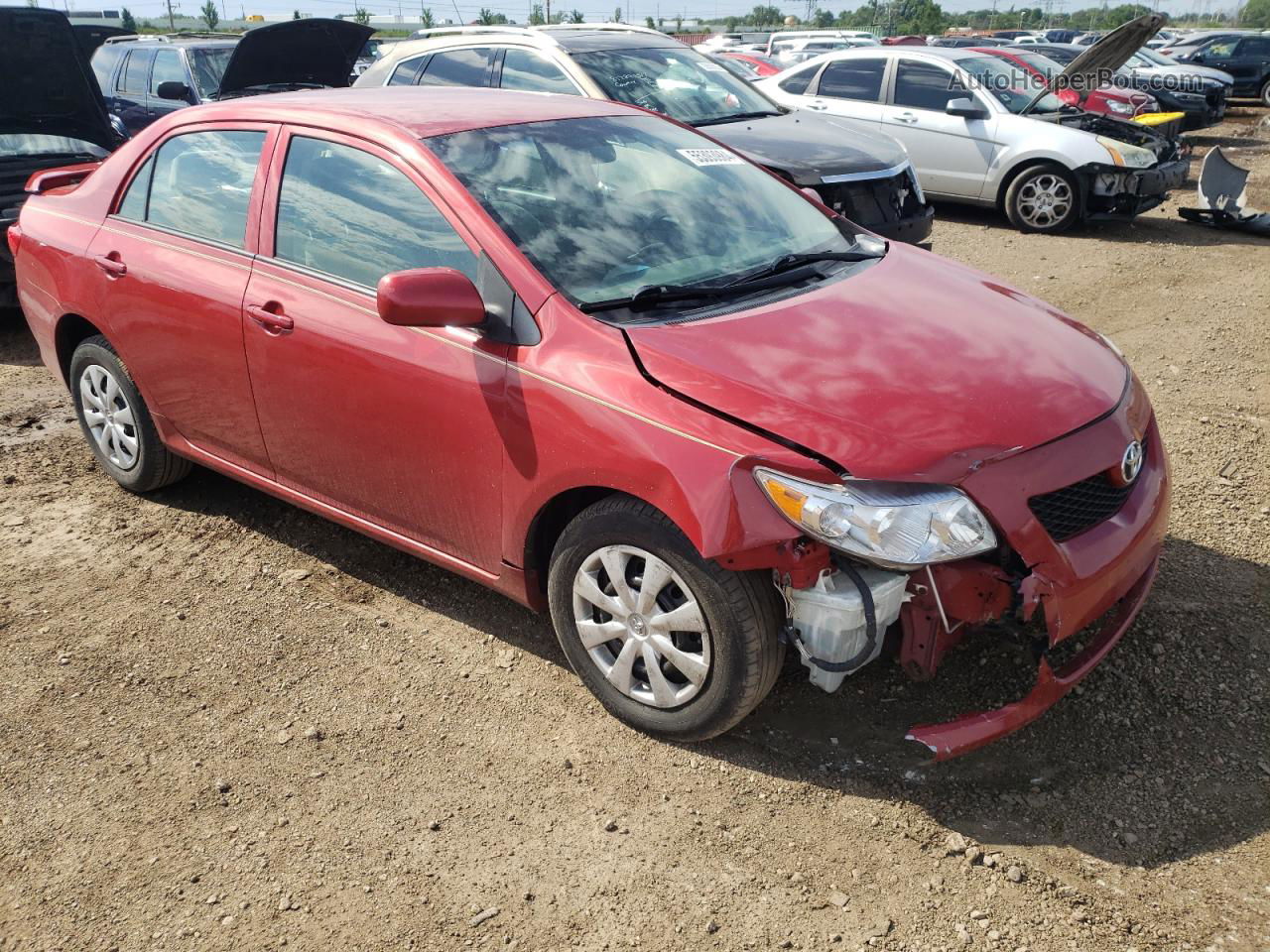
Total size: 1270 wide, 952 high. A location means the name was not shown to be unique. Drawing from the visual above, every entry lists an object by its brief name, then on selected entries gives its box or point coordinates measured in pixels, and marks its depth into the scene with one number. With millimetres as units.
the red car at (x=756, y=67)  13273
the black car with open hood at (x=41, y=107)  6684
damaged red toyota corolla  2689
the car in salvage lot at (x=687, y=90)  7379
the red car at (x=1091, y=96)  11359
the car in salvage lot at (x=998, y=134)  9719
